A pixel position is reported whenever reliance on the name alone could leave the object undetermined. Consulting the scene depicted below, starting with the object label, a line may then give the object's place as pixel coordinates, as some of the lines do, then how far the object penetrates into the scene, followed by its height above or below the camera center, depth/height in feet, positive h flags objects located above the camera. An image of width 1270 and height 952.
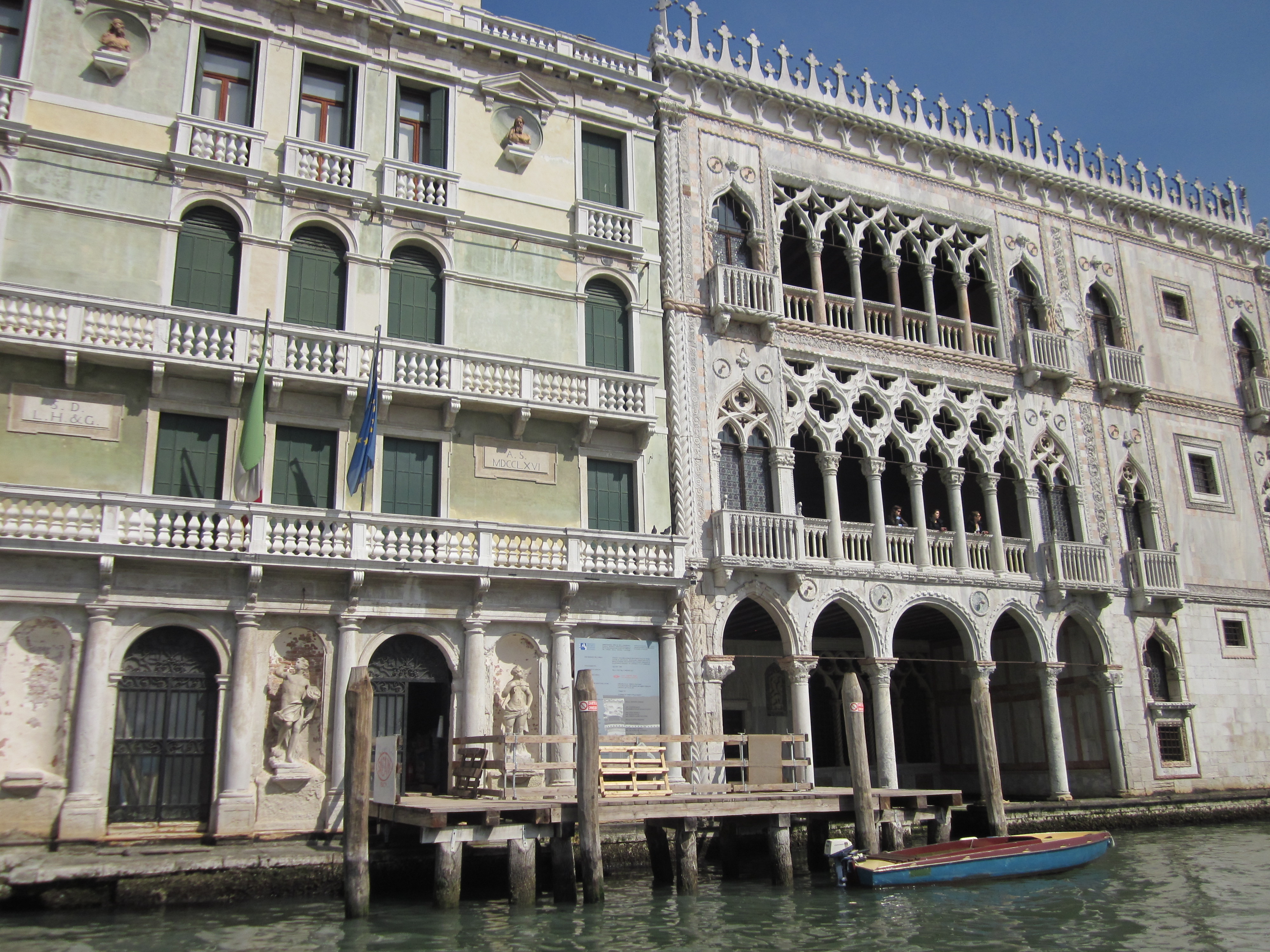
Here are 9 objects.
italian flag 52.75 +15.98
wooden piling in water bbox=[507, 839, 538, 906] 44.80 -4.24
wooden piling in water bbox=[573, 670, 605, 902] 44.32 -2.12
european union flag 55.52 +16.13
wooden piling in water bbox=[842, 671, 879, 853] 52.54 -0.32
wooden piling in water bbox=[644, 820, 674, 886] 51.42 -4.27
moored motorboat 49.96 -4.80
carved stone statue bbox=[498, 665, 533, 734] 57.26 +3.07
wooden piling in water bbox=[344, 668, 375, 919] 41.42 -0.91
